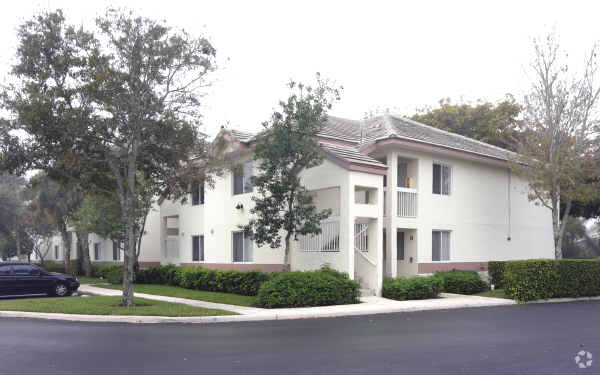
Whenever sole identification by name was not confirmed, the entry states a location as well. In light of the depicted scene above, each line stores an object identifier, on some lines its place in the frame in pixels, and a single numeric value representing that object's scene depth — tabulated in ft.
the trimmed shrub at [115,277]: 92.12
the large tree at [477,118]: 119.44
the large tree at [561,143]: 74.59
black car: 66.85
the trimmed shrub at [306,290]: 54.90
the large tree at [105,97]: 51.34
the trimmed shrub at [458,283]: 69.92
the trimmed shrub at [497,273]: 74.02
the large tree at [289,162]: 60.23
